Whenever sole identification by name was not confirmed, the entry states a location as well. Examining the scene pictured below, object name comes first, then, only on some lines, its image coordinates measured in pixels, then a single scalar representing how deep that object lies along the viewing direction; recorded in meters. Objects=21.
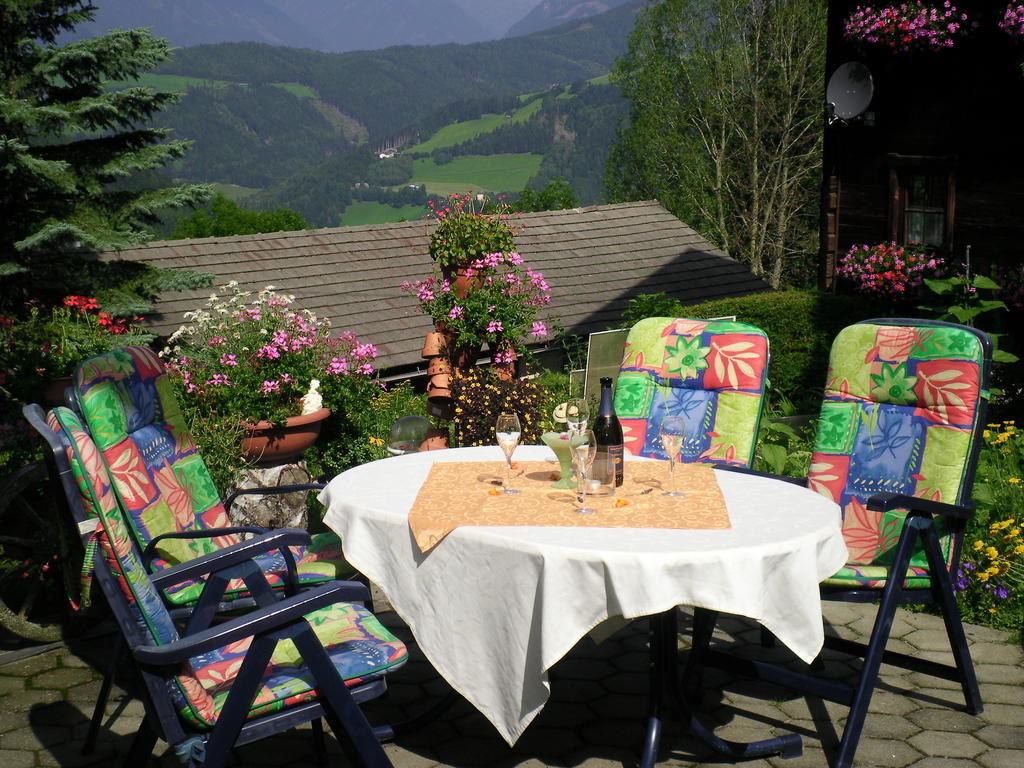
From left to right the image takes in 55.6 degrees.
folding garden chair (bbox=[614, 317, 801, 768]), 4.09
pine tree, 6.86
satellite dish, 10.55
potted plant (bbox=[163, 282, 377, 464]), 5.36
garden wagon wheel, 4.15
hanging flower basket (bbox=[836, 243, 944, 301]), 9.99
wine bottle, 3.23
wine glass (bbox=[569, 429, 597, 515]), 2.98
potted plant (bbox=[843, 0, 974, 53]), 9.30
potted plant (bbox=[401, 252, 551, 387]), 6.49
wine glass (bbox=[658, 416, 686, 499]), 3.12
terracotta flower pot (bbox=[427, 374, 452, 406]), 6.40
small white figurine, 5.61
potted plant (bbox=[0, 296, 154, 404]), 5.05
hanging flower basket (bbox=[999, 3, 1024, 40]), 8.05
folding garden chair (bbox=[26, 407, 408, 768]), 2.34
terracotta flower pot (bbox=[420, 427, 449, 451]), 6.45
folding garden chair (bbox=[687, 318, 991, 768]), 3.20
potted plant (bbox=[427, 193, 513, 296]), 6.56
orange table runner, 2.87
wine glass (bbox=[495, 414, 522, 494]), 3.22
